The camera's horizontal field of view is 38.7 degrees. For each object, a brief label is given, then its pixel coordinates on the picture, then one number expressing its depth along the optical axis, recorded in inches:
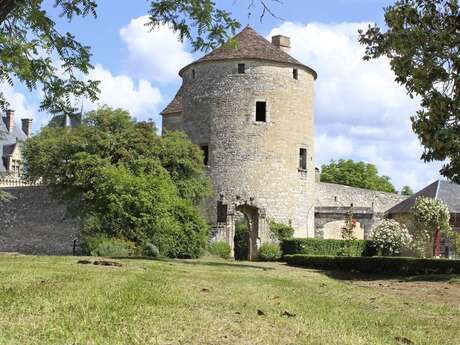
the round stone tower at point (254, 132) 1261.1
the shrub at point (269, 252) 1177.4
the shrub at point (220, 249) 1129.4
